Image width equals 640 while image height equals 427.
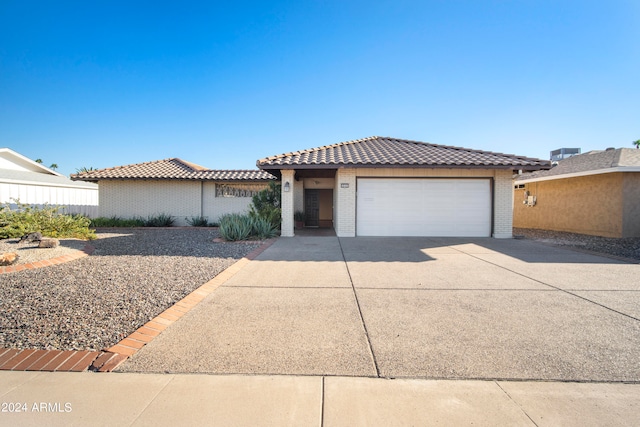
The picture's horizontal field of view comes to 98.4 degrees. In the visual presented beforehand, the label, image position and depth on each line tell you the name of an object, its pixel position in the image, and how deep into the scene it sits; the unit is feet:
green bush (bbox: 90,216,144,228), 50.69
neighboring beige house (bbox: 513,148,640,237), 38.55
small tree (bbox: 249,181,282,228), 41.09
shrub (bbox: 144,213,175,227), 52.39
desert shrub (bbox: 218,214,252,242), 33.17
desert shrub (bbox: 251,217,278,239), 34.94
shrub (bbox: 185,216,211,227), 53.52
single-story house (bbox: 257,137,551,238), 37.09
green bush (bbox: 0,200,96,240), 29.81
